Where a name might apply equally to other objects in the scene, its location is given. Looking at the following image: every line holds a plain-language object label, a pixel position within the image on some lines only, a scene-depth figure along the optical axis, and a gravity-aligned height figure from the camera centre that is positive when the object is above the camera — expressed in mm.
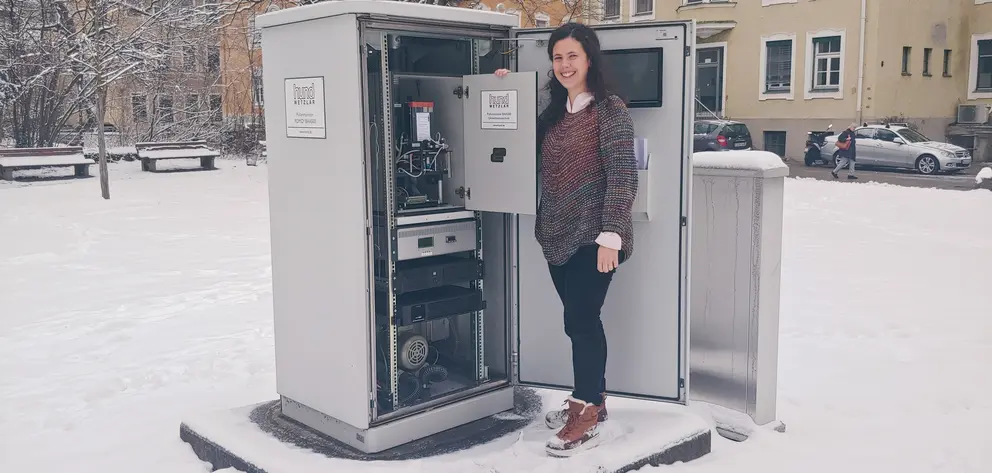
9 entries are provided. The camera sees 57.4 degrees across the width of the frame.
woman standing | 3736 -312
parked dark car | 24484 -268
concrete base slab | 3775 -1394
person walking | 20172 -560
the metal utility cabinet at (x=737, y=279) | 4406 -758
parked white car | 21562 -646
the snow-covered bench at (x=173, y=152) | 21016 -508
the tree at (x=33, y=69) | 20109 +1407
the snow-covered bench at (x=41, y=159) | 18281 -564
